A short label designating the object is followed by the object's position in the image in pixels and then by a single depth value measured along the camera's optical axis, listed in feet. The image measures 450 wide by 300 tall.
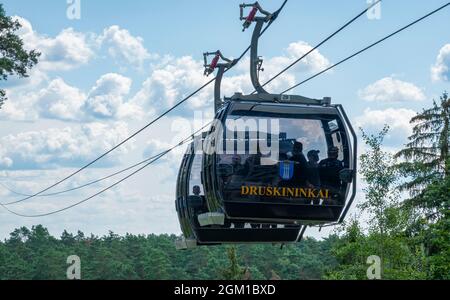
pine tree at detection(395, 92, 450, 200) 174.29
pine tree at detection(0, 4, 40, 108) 109.91
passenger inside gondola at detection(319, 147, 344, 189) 60.13
